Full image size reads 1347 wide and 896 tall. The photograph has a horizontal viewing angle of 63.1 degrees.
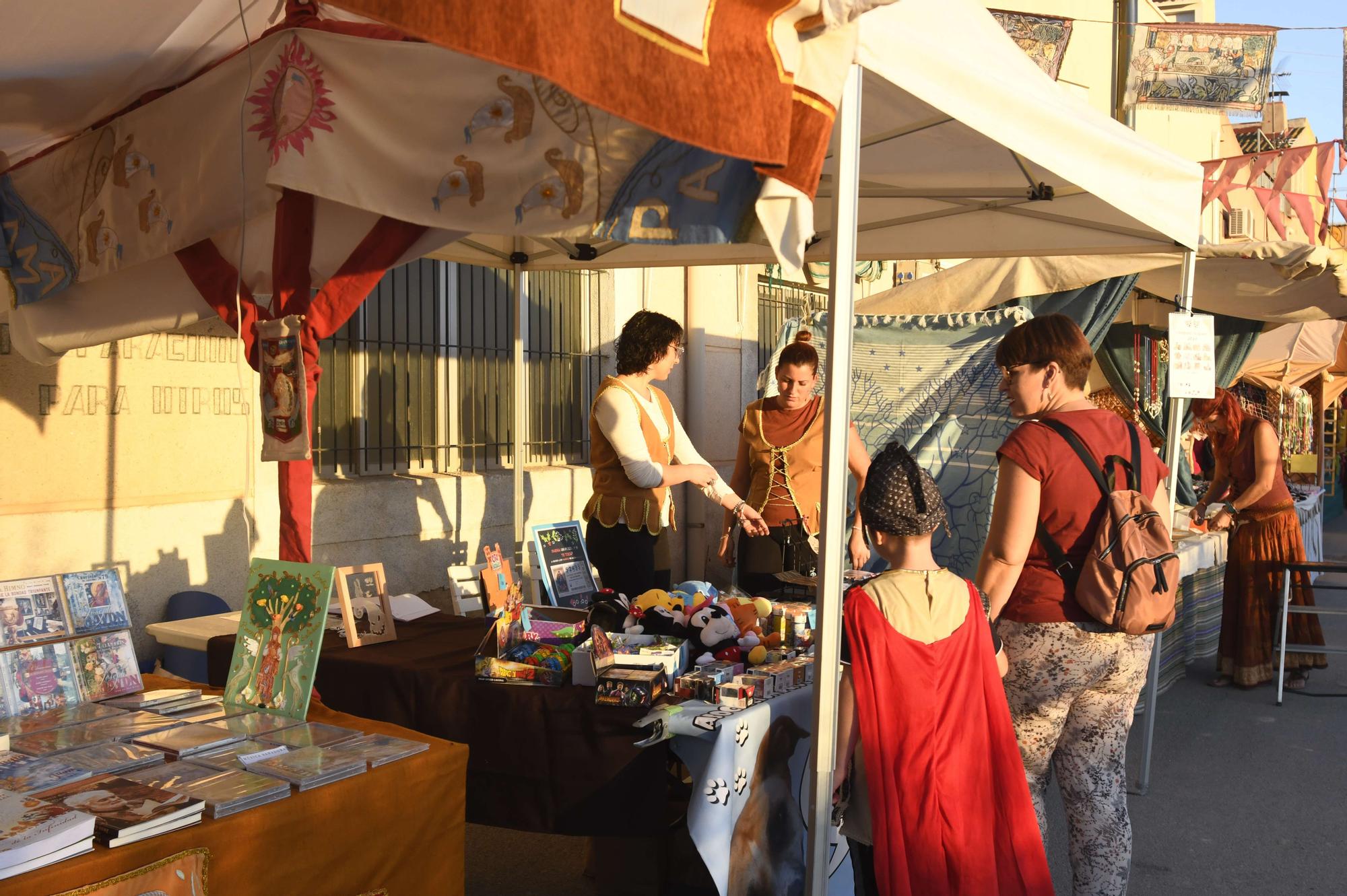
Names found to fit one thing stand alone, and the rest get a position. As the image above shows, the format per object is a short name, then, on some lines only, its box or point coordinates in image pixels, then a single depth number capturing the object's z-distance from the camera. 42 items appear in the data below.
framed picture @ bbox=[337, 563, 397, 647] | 3.52
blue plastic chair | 4.48
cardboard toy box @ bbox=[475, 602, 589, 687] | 3.03
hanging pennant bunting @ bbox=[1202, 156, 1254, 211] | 10.15
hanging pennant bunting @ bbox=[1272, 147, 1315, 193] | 10.28
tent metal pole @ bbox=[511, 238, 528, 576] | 5.68
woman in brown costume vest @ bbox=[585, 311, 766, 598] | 4.15
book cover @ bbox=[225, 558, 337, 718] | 2.70
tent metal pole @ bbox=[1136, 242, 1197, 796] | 4.67
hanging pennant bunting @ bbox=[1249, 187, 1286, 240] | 10.76
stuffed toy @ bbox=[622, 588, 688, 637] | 3.30
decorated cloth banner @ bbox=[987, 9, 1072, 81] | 9.73
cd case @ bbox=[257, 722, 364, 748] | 2.45
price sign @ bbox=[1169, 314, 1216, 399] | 4.76
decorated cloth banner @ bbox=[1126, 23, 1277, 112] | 8.96
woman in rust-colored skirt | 6.80
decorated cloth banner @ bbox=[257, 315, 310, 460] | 3.06
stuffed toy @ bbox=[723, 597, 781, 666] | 3.12
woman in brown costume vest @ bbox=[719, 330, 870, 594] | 5.11
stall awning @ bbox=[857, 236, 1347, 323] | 7.30
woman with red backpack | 2.93
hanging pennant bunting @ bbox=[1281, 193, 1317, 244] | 10.72
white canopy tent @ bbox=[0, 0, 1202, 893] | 2.51
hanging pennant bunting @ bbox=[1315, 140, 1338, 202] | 10.71
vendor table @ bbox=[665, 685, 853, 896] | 2.56
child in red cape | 2.43
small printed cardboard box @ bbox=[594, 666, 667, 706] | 2.79
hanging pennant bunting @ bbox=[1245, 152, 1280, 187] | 10.29
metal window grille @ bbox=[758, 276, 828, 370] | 10.35
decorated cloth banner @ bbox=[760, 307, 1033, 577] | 6.96
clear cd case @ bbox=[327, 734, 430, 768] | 2.35
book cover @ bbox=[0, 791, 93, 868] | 1.79
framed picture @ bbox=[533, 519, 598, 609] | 3.96
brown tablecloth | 2.74
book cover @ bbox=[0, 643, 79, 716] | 2.61
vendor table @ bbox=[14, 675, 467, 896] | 1.89
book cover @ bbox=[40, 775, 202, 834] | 1.93
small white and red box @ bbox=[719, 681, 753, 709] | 2.74
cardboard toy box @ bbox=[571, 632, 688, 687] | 2.93
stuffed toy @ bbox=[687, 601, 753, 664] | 3.16
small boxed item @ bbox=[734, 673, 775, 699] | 2.82
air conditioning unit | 23.08
